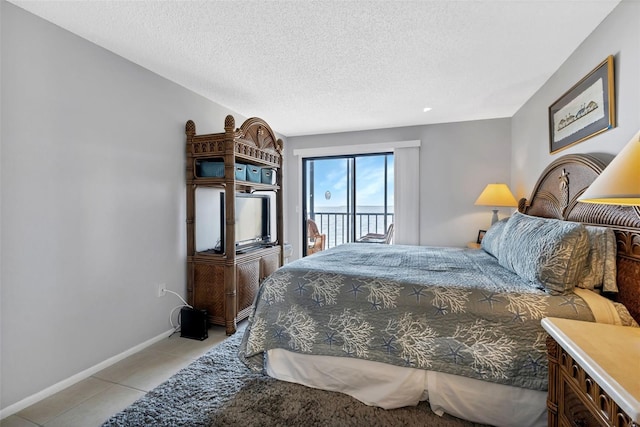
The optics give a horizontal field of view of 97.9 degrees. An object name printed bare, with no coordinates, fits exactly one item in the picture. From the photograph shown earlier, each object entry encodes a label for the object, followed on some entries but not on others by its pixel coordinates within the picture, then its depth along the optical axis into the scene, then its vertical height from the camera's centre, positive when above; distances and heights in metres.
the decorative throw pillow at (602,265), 1.44 -0.28
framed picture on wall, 1.71 +0.73
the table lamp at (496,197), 3.21 +0.16
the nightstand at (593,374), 0.75 -0.48
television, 2.91 -0.10
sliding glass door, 4.67 +0.30
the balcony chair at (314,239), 5.14 -0.51
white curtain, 4.02 +0.27
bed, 1.38 -0.58
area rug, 1.51 -1.13
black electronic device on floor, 2.53 -1.02
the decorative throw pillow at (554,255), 1.40 -0.24
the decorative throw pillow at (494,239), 2.36 -0.25
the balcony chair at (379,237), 4.62 -0.46
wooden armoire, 2.63 -0.36
